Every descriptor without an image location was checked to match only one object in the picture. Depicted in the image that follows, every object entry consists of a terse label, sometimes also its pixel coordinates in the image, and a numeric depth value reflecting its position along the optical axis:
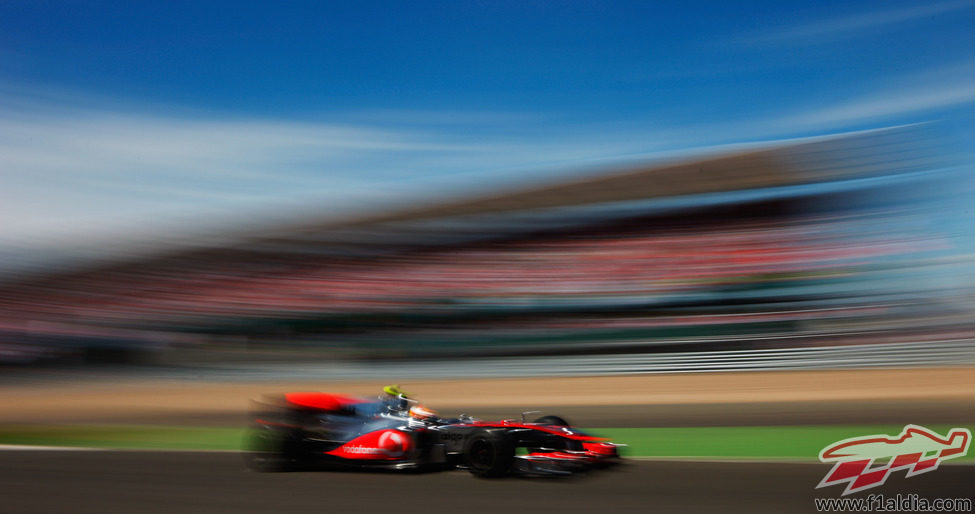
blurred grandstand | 18.48
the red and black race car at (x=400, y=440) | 6.49
